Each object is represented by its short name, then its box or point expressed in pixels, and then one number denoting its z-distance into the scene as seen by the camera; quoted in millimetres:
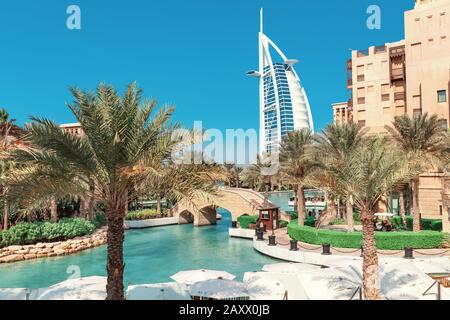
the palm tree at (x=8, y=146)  13784
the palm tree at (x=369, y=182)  12719
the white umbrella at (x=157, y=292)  13141
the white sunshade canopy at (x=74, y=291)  13062
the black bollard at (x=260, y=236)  30022
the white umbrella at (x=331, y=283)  12781
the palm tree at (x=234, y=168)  80188
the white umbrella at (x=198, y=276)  15625
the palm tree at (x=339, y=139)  29358
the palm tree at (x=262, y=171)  40031
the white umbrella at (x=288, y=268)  16266
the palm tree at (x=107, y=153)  10406
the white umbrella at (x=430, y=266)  15562
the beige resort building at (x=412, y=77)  38125
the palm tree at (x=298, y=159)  31312
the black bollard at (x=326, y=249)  23516
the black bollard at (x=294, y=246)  25172
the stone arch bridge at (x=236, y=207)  41562
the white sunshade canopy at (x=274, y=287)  13242
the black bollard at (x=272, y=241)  27484
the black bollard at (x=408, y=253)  21656
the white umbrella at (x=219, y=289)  13242
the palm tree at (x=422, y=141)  27219
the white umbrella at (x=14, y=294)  13070
